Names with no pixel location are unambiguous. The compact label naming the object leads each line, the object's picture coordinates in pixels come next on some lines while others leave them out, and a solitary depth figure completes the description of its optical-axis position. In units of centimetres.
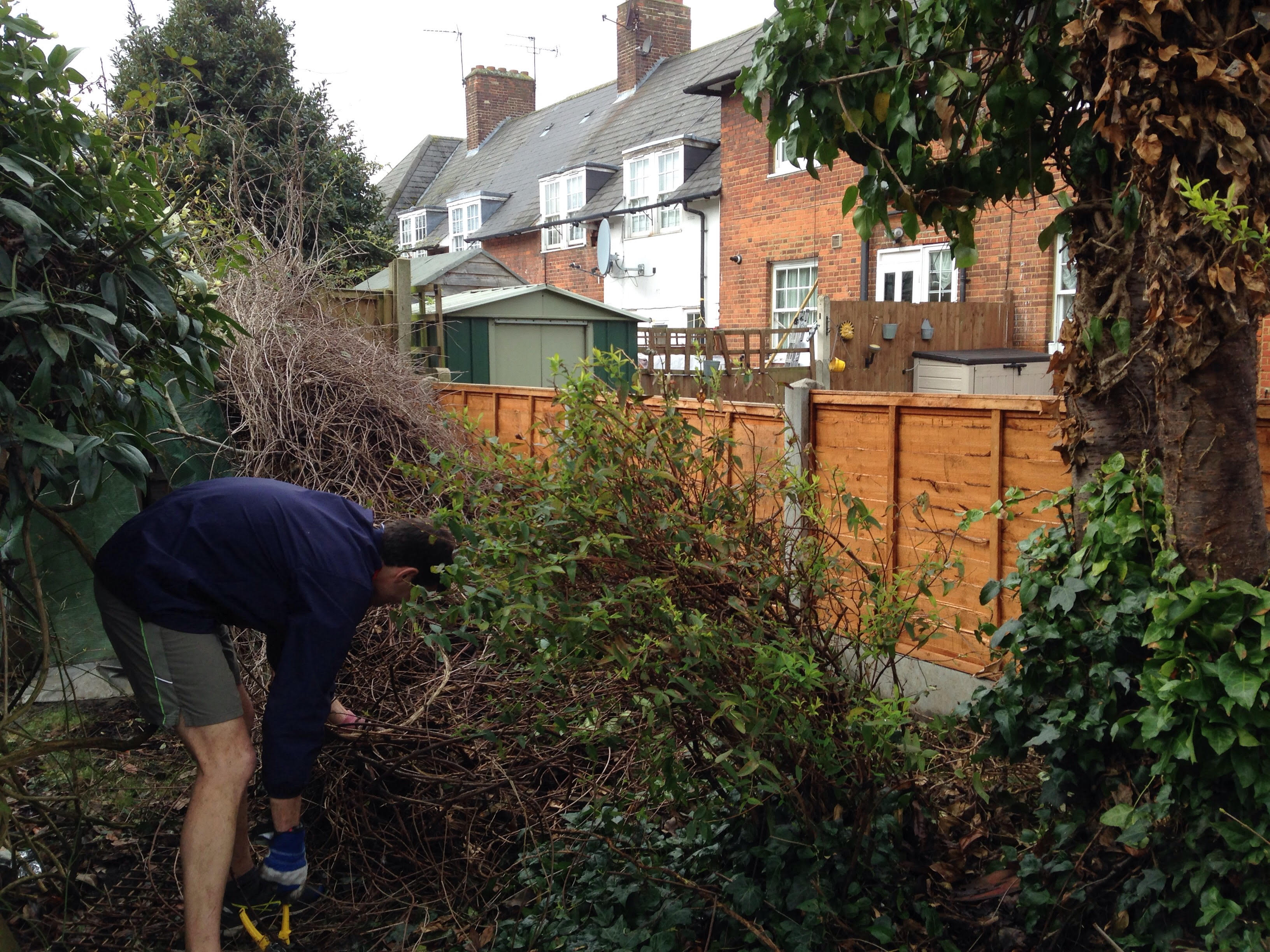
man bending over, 314
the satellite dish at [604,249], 2431
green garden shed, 1246
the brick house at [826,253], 1393
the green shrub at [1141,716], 242
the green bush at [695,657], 277
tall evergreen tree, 1488
